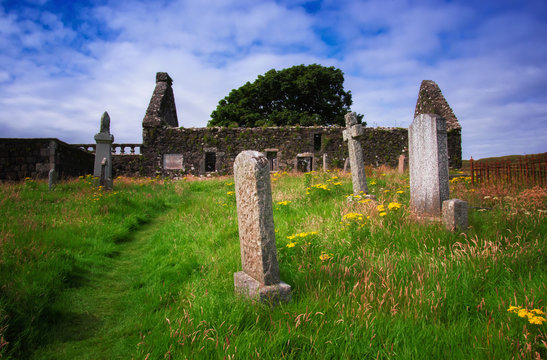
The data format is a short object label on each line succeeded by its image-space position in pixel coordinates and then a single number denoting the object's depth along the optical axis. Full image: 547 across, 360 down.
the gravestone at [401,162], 16.75
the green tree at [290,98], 30.62
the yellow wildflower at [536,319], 1.91
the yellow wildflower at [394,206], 4.56
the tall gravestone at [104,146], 12.53
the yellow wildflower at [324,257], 3.34
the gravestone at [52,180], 10.56
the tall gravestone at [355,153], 7.38
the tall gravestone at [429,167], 5.41
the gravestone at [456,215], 4.54
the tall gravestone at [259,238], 2.83
